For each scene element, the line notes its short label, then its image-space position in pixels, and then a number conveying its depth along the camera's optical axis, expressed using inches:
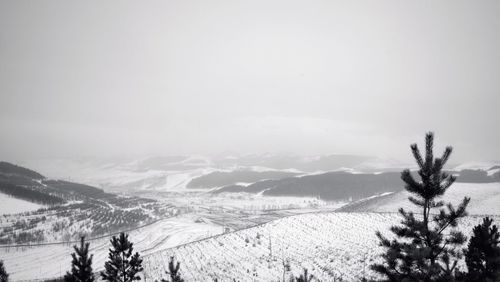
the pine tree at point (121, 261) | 1096.2
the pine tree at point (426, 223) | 469.4
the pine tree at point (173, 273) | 872.8
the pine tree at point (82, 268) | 864.9
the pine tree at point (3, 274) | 1200.8
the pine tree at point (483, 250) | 649.6
